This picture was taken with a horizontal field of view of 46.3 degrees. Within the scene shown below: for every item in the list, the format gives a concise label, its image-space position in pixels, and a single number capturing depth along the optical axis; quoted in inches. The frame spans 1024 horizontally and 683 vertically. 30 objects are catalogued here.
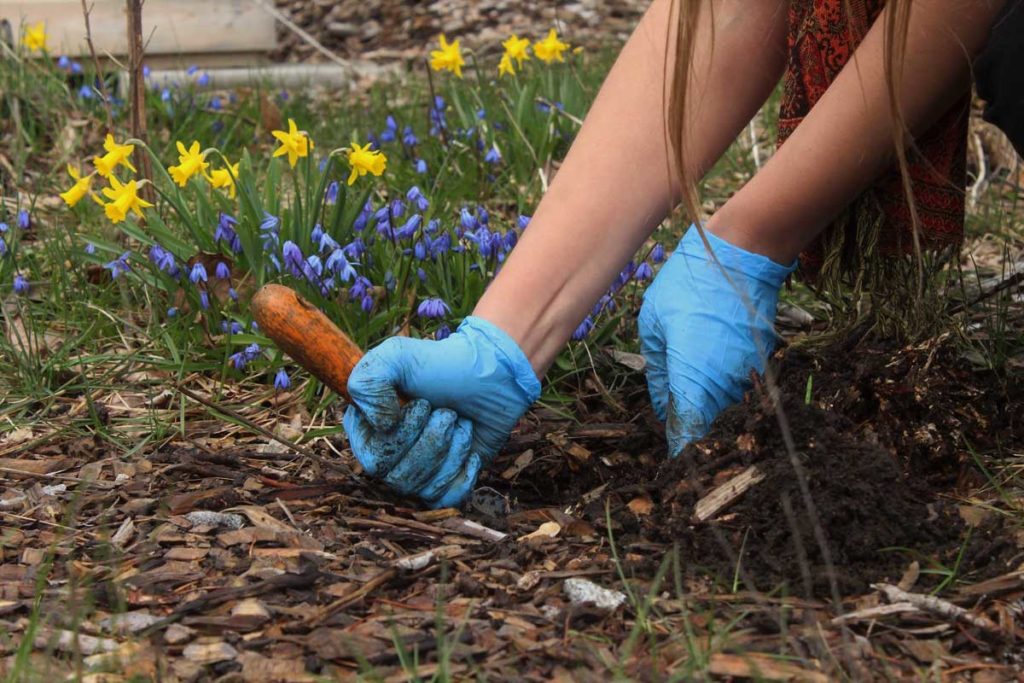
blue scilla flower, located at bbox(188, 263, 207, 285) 87.3
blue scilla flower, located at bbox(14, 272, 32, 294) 91.0
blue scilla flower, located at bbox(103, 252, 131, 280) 91.6
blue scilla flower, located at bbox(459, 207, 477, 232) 92.0
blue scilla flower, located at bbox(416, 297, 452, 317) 85.7
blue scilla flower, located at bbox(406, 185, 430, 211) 94.8
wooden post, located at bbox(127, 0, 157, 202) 99.5
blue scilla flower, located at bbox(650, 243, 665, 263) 99.2
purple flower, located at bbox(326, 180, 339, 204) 100.7
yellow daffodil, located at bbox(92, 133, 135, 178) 91.0
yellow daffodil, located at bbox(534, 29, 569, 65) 132.3
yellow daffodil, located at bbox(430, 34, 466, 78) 128.3
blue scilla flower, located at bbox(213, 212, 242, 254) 92.9
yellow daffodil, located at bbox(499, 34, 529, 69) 130.3
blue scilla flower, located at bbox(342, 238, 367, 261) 89.9
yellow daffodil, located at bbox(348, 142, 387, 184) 92.4
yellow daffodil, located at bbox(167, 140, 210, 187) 90.3
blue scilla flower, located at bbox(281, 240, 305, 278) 86.4
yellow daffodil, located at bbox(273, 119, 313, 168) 94.3
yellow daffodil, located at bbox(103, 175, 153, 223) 87.4
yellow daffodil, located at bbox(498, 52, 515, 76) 129.0
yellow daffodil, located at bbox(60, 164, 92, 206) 90.0
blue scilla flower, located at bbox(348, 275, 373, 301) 86.7
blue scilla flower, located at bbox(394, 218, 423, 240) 89.4
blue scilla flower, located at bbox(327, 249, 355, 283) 86.4
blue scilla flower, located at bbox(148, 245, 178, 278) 90.4
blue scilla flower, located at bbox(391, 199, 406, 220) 93.8
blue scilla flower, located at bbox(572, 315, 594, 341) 87.0
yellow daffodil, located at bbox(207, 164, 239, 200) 94.2
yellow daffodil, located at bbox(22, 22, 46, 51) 141.4
